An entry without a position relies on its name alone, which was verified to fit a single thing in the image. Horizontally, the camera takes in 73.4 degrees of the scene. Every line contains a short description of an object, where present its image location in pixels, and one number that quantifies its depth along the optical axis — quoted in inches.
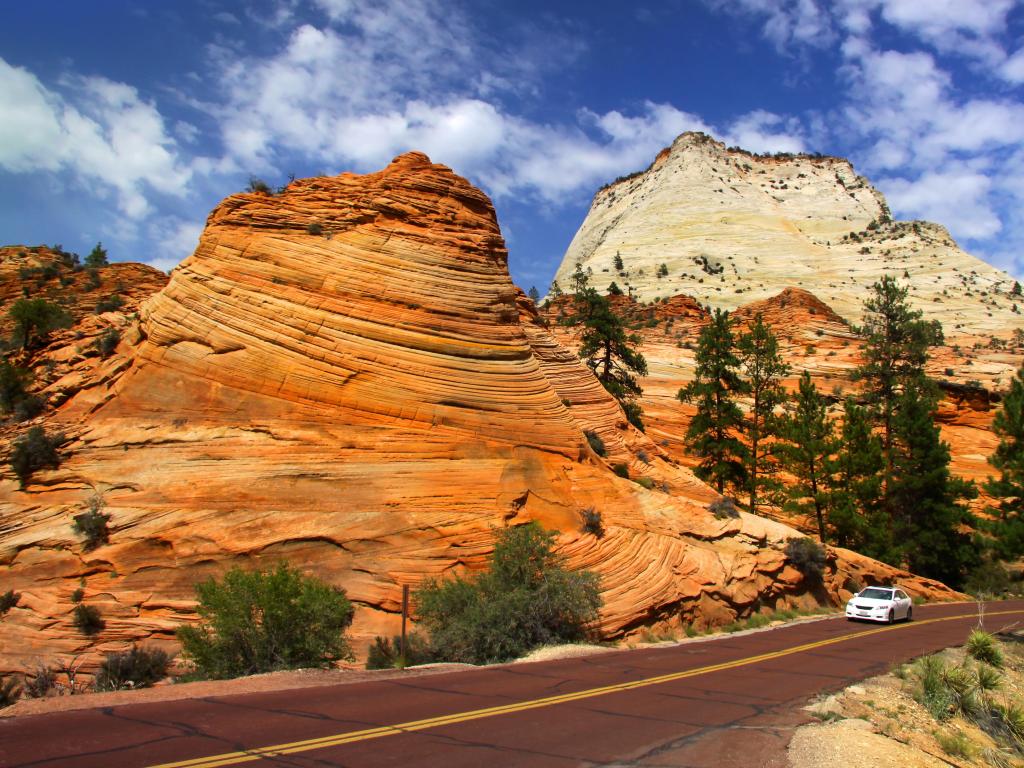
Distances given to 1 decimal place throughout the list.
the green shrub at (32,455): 695.7
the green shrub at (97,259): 1628.8
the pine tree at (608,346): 1354.6
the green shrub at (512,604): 537.0
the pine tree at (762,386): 1439.5
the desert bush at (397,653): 515.5
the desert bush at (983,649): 572.4
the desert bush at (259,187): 925.2
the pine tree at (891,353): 1508.4
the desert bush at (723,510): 900.0
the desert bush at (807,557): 898.7
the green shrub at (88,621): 554.9
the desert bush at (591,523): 729.0
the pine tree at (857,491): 1245.7
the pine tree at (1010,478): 874.8
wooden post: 488.4
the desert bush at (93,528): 615.3
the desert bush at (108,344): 888.3
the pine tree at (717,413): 1348.4
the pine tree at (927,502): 1286.9
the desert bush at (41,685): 439.5
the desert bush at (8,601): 570.6
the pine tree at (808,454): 1316.4
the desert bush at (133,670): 452.3
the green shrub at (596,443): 958.8
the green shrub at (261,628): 472.7
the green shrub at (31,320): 1043.3
